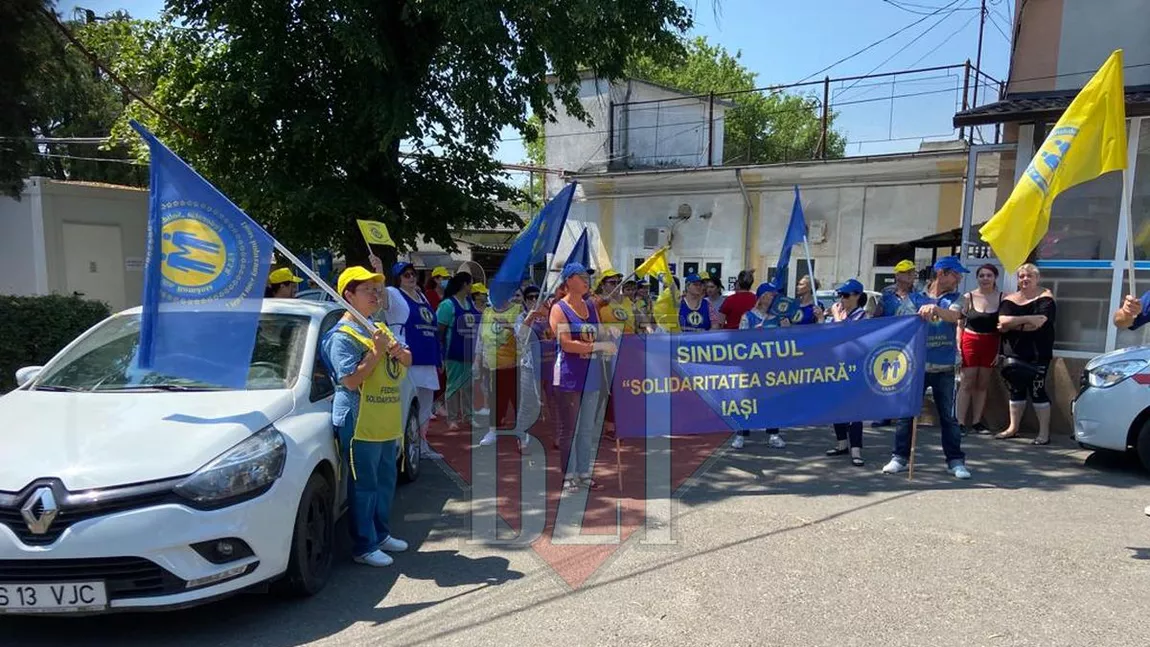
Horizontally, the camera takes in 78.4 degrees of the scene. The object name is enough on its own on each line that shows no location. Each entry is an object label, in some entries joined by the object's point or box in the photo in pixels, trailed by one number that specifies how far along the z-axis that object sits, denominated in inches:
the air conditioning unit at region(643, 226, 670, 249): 739.4
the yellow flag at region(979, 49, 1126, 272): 203.9
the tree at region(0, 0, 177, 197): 317.4
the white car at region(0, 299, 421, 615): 124.3
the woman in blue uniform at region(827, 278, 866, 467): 267.4
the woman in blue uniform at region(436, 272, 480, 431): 306.8
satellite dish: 483.5
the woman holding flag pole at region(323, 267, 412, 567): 162.7
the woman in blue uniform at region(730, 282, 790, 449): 293.1
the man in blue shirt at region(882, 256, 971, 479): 246.2
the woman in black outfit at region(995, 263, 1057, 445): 287.6
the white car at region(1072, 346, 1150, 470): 246.8
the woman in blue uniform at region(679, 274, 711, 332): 326.3
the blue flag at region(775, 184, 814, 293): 336.8
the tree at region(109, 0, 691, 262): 354.3
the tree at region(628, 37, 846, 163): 1665.8
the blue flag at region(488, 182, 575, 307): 273.9
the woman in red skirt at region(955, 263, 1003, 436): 295.1
